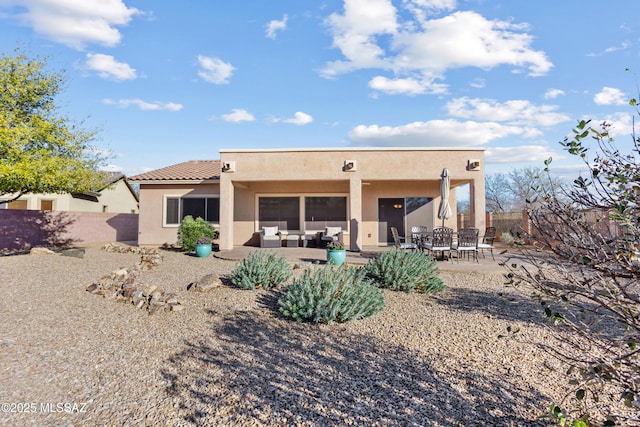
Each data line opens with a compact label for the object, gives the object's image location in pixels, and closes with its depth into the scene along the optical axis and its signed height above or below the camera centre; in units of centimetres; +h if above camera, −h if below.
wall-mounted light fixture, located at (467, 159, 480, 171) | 1179 +208
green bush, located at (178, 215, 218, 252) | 1220 -28
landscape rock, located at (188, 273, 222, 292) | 653 -118
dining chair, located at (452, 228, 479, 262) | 930 -49
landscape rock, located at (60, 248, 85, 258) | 1071 -93
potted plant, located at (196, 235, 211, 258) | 1116 -76
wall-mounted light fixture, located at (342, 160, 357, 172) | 1217 +213
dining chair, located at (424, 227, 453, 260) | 927 -46
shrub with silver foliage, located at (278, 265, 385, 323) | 496 -115
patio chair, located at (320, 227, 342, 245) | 1367 -42
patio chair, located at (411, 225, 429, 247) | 1016 -37
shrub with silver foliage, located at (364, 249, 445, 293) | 656 -99
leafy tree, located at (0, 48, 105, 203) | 988 +286
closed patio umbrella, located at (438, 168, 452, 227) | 1074 +86
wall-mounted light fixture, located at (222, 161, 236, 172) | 1230 +214
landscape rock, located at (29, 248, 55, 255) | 1096 -88
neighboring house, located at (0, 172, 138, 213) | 2102 +162
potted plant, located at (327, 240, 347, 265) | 896 -81
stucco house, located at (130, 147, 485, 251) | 1459 +83
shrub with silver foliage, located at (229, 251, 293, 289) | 656 -98
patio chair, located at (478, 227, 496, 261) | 992 -34
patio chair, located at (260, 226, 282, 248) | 1359 -56
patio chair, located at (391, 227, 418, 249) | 991 -65
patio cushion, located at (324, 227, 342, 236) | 1395 -30
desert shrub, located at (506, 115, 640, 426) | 175 -9
